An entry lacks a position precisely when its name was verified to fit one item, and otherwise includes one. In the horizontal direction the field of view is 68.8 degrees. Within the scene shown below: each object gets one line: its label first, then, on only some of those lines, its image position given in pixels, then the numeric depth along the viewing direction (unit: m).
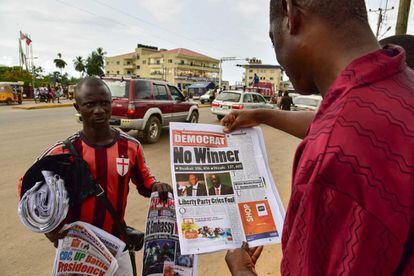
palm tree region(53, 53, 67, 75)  73.36
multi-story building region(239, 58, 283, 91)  82.88
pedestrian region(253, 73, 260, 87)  33.88
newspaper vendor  1.64
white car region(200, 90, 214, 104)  28.37
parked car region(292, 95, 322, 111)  15.22
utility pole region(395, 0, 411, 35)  6.21
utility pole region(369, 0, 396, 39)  23.19
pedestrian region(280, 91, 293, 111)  14.01
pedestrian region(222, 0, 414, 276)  0.53
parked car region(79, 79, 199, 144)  7.37
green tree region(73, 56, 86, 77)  75.12
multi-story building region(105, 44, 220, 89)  64.56
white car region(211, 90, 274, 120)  13.26
